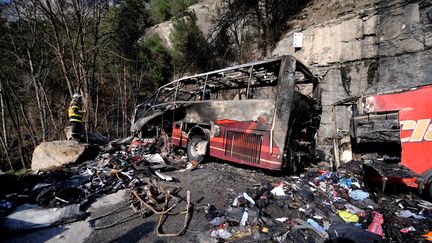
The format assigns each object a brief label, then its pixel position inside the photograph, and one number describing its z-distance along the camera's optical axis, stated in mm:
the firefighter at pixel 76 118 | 7259
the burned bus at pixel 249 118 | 4203
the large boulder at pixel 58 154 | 5902
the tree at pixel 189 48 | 15906
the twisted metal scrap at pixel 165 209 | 2746
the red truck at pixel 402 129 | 3545
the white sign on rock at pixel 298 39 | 9961
